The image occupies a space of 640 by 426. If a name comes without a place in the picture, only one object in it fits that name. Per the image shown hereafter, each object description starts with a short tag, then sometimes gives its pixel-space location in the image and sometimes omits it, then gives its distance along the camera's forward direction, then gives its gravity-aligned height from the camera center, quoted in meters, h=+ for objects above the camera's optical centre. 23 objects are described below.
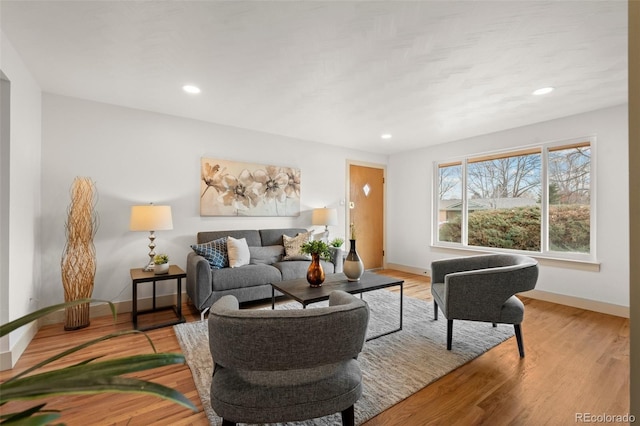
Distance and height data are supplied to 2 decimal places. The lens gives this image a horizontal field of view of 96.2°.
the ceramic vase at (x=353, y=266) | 2.77 -0.49
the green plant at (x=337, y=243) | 3.07 -0.30
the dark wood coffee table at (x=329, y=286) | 2.36 -0.66
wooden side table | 2.80 -0.64
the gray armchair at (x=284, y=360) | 1.13 -0.60
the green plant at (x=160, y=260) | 2.95 -0.47
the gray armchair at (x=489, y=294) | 2.24 -0.63
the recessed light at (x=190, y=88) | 2.77 +1.24
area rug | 1.80 -1.12
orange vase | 2.61 -0.54
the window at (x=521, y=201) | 3.55 +0.21
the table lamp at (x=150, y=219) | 2.96 -0.05
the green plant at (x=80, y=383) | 0.48 -0.29
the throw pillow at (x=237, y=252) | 3.39 -0.45
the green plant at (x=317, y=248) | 2.61 -0.31
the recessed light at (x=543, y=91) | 2.78 +1.24
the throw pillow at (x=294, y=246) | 3.86 -0.43
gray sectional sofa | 3.03 -0.66
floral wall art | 3.83 +0.37
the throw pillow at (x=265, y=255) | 3.71 -0.53
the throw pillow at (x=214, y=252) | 3.31 -0.44
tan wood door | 5.38 +0.08
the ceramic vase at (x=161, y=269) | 2.94 -0.56
